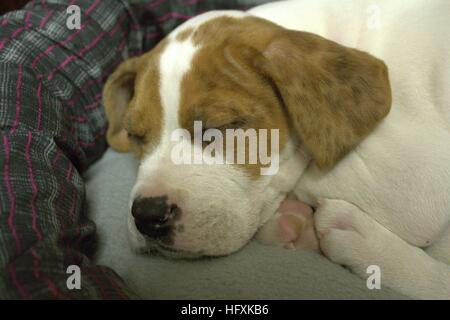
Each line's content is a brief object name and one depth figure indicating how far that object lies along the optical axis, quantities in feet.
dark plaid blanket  0.89
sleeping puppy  0.98
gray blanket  0.98
